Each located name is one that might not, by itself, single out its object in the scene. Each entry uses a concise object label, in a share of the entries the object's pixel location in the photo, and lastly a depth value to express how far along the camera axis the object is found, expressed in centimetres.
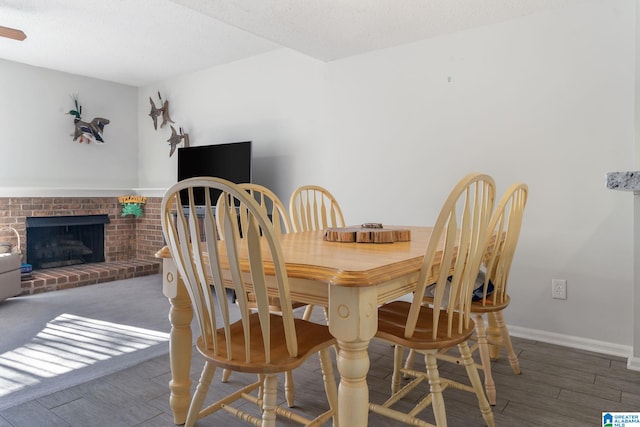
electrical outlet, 271
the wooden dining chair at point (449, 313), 133
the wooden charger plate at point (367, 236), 178
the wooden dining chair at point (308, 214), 258
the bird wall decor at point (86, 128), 495
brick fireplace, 439
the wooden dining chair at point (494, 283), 185
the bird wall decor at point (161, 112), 513
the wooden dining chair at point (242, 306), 117
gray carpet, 219
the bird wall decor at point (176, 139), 490
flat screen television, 407
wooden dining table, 114
